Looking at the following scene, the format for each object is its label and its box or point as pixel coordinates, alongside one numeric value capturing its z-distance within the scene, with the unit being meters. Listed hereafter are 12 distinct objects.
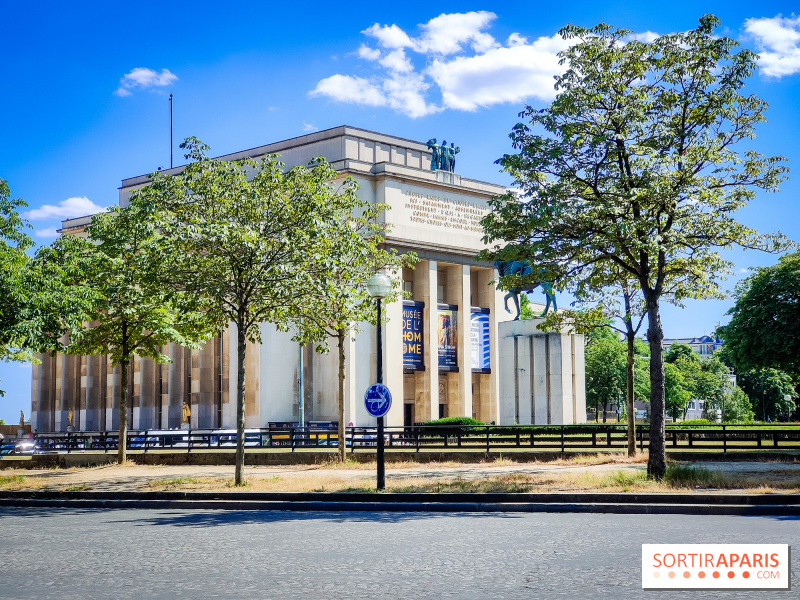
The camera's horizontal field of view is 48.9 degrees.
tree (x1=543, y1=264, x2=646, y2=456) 27.97
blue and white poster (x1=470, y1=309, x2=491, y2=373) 69.25
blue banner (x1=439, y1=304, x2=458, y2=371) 66.25
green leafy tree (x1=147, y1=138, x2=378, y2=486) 21.94
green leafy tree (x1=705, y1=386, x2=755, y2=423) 106.19
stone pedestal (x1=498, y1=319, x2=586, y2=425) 46.22
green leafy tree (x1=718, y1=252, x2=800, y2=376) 46.94
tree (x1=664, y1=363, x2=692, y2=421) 99.50
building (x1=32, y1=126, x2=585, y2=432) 61.22
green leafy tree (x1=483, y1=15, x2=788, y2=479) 20.92
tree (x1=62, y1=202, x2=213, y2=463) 31.88
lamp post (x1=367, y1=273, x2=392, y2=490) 21.33
